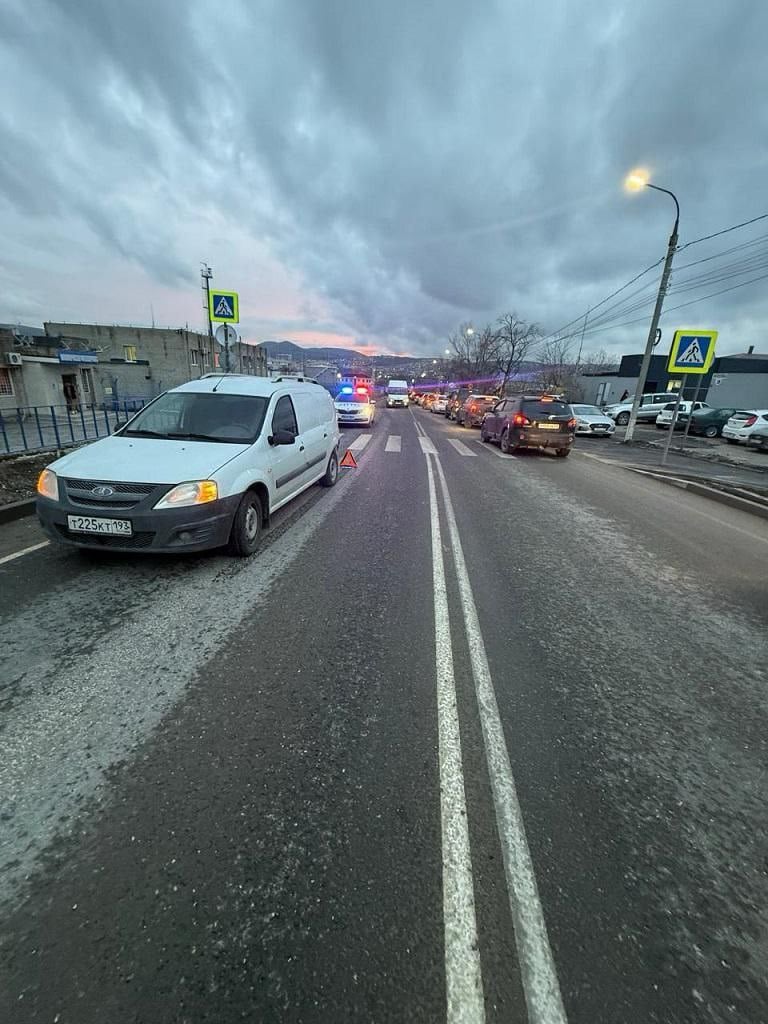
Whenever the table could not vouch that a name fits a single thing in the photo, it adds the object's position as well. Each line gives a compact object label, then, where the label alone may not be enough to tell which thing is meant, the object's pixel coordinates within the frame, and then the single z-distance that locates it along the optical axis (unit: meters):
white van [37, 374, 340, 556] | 3.93
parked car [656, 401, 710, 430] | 27.12
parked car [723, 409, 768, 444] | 18.11
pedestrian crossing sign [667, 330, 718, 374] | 10.61
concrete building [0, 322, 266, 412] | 25.14
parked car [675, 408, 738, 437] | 22.55
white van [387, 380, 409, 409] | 42.00
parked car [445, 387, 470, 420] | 30.34
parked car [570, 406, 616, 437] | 21.34
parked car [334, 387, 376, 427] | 19.67
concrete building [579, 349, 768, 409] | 33.66
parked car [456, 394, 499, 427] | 23.41
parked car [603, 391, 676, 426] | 29.45
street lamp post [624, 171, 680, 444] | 14.35
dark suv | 13.16
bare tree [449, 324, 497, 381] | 59.97
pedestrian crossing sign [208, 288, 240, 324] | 11.12
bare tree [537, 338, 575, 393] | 62.97
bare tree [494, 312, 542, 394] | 50.22
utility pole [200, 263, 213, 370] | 13.93
